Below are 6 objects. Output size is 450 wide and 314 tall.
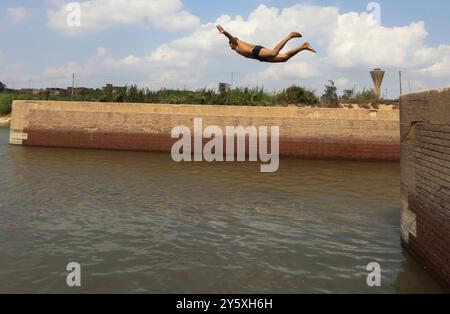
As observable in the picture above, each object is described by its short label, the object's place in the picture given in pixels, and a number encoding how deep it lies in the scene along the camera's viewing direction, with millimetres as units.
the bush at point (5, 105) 49594
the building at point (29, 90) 68338
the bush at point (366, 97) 25164
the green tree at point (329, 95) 25308
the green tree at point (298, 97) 25703
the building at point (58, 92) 49406
